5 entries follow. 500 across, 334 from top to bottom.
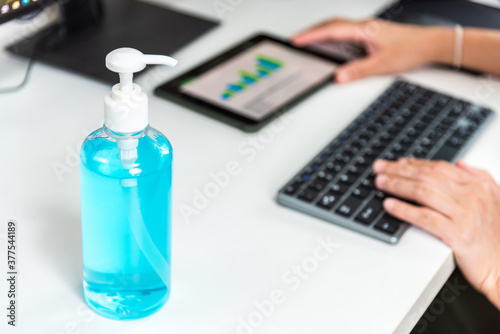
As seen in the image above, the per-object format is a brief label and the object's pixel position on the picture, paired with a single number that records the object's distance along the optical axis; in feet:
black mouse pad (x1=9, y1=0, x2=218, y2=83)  4.20
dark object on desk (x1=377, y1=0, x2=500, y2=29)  4.83
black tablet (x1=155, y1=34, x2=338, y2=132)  4.00
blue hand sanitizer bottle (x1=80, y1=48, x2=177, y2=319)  2.85
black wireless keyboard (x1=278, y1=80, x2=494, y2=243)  3.49
